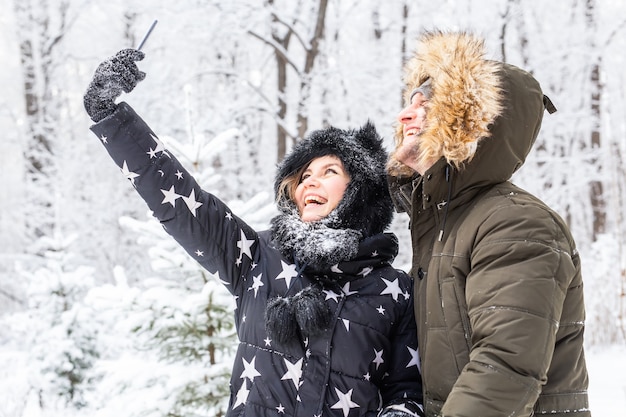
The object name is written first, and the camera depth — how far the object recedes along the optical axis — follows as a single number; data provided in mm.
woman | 2047
